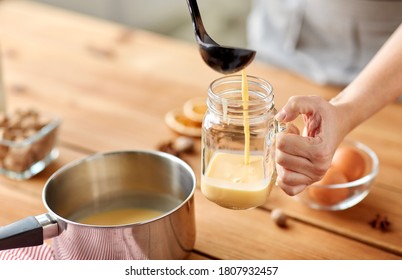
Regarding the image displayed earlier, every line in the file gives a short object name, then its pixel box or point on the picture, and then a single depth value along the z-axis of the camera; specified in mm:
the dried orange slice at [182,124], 1248
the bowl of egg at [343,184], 1067
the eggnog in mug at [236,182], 918
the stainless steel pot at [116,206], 894
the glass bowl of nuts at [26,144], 1151
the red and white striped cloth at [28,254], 975
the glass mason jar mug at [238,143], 910
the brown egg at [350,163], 1102
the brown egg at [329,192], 1065
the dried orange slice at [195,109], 1266
